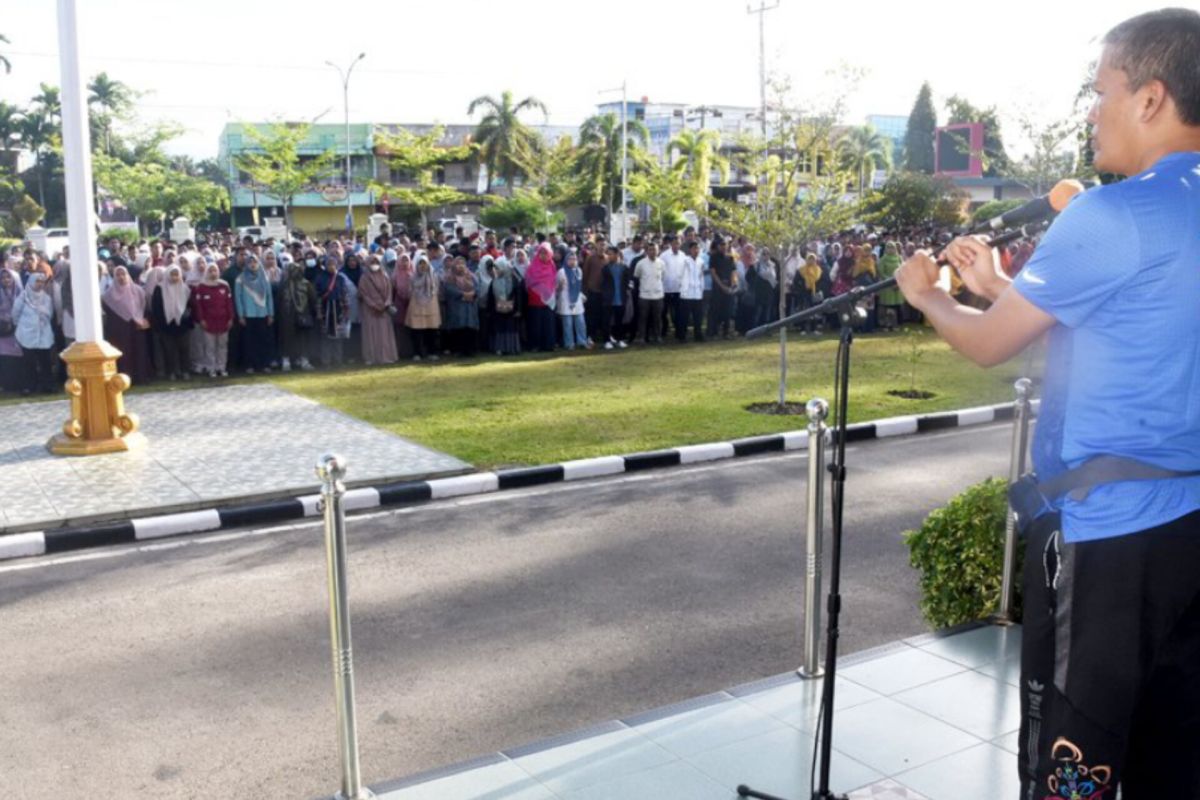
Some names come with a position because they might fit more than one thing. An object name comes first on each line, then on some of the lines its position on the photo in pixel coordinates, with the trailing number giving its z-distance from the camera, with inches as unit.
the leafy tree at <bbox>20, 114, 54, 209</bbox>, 2426.2
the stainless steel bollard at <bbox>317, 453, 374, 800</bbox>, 155.7
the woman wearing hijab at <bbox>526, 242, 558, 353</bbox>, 736.3
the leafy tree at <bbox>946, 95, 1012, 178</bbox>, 1181.1
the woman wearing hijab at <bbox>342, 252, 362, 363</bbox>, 676.7
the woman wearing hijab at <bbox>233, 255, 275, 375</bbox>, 642.8
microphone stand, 134.4
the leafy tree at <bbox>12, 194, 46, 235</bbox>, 2024.4
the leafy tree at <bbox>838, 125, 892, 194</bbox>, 2892.5
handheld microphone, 109.6
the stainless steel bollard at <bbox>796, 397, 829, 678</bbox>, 193.0
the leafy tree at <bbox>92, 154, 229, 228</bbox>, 2061.5
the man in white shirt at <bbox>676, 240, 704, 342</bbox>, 796.6
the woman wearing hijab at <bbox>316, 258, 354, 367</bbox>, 670.5
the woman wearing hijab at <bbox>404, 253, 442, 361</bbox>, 690.2
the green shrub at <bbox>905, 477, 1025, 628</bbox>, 217.9
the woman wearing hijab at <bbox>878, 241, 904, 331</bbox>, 866.1
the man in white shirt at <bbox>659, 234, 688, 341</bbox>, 794.2
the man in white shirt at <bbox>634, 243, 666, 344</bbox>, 781.9
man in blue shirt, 89.1
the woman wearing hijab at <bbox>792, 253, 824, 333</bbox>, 853.8
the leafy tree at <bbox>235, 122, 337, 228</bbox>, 1995.6
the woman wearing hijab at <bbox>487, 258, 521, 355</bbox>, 721.0
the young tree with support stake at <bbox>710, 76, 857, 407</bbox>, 576.4
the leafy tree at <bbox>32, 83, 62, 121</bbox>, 2433.6
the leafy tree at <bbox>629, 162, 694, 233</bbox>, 2014.0
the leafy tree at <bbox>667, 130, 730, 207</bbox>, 2197.3
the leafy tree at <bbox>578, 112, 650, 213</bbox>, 2359.7
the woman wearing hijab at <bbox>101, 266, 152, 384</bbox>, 600.4
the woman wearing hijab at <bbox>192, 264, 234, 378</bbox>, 624.7
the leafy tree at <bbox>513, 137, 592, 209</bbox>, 2281.0
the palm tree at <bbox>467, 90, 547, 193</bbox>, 2434.8
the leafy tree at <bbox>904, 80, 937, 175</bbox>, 3639.3
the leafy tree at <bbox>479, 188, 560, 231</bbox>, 2087.8
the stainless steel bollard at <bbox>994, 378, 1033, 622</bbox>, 214.4
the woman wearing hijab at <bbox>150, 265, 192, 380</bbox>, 616.7
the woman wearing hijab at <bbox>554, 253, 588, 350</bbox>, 746.8
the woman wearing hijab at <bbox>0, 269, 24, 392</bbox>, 569.0
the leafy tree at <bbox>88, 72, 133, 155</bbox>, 2506.2
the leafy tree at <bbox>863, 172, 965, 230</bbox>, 1825.8
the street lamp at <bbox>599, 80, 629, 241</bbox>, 2070.6
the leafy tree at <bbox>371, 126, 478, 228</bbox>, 2108.8
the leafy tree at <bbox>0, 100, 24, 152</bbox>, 2415.1
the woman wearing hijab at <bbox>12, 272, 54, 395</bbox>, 571.0
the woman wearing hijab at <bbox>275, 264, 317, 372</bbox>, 658.8
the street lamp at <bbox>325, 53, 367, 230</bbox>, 2264.5
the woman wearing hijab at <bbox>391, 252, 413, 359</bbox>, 692.1
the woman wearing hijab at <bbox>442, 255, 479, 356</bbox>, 705.0
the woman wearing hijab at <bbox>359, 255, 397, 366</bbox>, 673.0
